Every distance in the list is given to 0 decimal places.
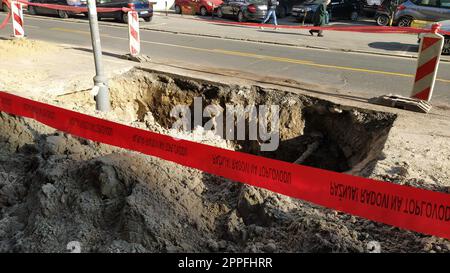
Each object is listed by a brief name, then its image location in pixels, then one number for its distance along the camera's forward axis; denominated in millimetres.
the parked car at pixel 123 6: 19734
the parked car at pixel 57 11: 20641
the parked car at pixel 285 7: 26703
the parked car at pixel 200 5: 25375
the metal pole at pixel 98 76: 6326
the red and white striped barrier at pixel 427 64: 6609
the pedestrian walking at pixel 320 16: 17328
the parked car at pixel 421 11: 16641
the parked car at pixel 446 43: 12866
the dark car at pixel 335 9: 22547
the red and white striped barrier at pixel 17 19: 12523
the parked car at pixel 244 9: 22141
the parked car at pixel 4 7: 23684
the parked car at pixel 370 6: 24831
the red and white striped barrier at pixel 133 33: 10602
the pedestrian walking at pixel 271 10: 20469
